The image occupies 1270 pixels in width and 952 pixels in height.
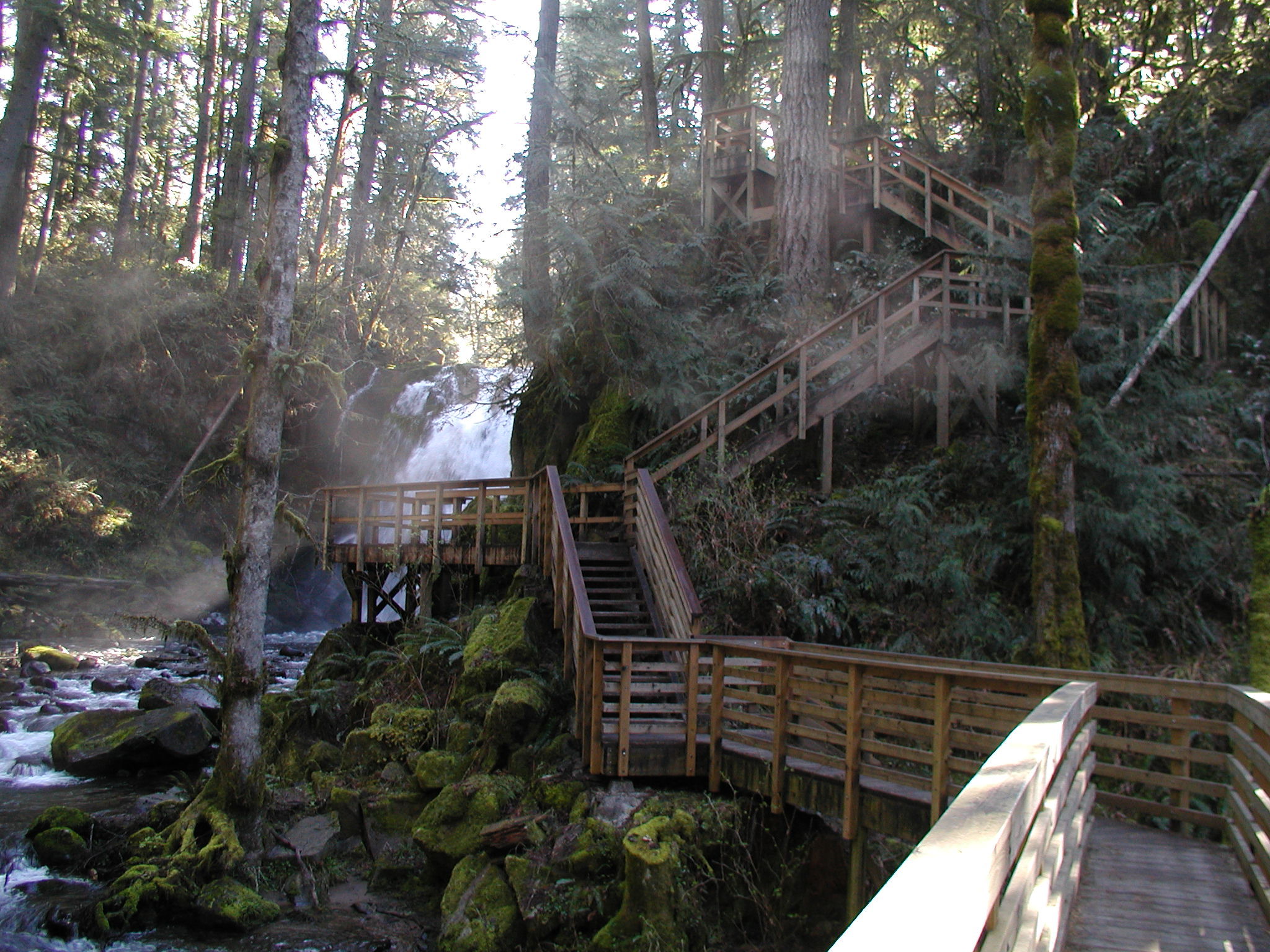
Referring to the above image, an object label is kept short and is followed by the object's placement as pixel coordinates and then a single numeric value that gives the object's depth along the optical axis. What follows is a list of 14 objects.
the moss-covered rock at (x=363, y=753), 9.55
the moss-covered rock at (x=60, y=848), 8.55
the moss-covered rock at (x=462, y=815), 7.51
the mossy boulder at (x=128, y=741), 11.30
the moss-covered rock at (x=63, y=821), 8.91
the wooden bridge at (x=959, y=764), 1.97
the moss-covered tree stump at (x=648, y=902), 5.66
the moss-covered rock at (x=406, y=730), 9.53
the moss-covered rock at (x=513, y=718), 8.40
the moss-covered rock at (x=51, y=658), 16.34
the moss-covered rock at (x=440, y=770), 8.58
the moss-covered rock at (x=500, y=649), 9.59
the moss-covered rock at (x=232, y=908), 7.29
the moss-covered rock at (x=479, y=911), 6.23
